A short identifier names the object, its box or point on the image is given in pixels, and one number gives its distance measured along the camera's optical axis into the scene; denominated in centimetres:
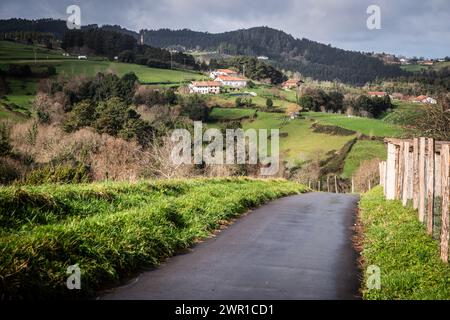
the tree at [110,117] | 5734
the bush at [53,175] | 1779
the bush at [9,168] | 2933
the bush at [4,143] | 3809
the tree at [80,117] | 5837
